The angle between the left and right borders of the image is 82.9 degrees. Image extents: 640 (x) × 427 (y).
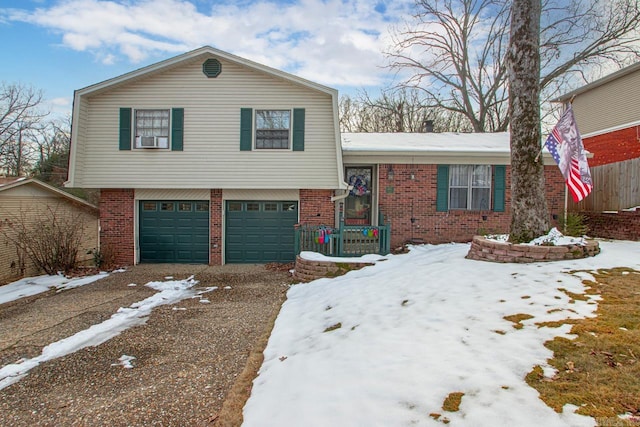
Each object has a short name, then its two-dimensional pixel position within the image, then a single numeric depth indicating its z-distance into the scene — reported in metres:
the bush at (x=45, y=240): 9.82
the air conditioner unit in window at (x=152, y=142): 10.73
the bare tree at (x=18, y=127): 24.22
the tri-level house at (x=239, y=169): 10.76
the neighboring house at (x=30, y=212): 9.70
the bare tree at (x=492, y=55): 20.03
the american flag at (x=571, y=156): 6.24
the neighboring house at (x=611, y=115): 13.51
